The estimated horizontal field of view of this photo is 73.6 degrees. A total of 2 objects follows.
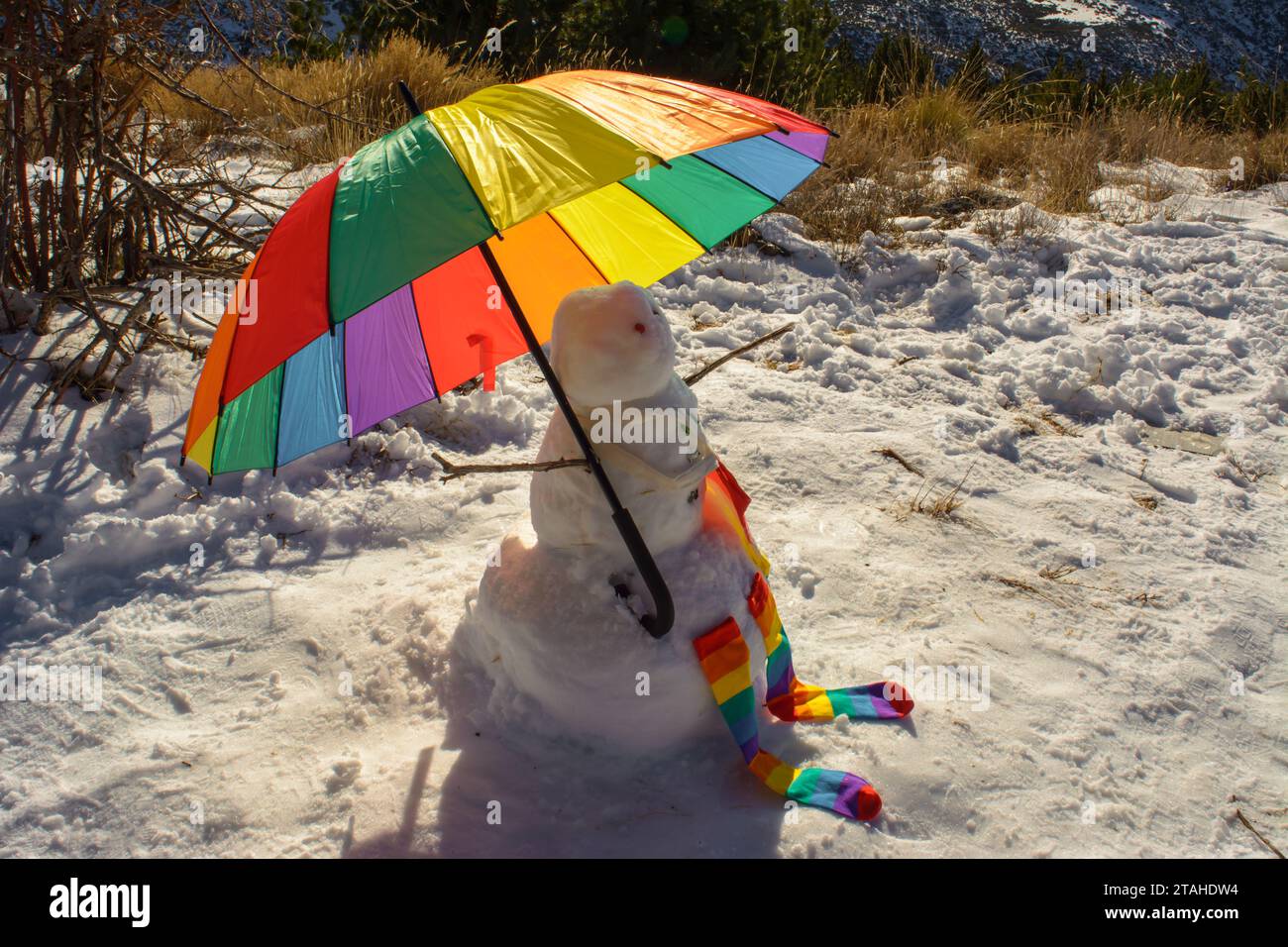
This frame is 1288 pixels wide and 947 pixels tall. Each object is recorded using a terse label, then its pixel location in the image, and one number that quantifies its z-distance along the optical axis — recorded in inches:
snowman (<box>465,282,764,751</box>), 71.1
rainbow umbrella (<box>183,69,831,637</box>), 59.9
